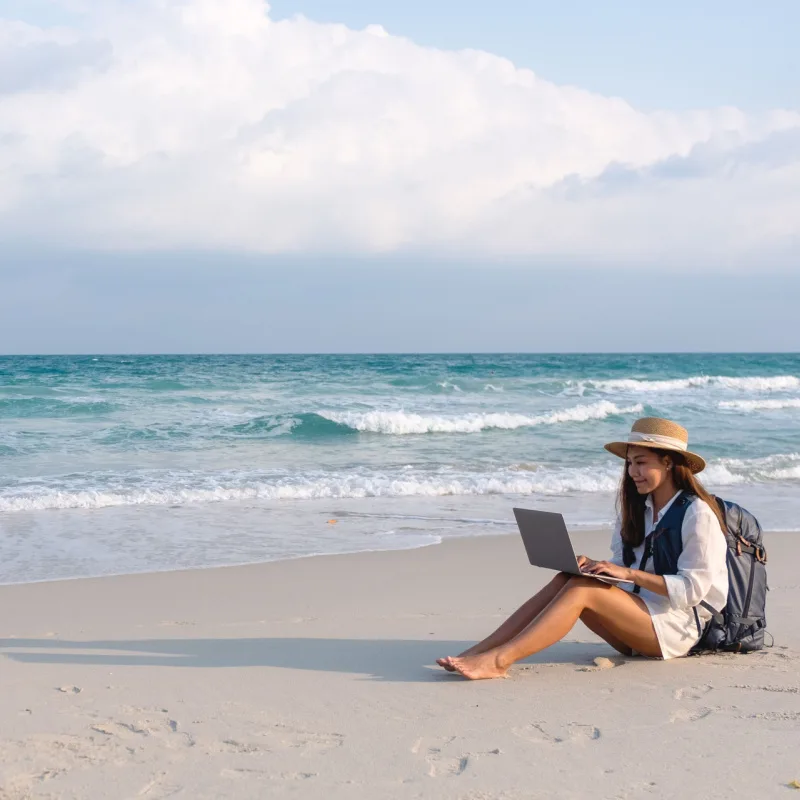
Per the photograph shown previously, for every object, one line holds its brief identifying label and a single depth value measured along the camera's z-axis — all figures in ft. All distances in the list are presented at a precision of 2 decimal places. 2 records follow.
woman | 13.16
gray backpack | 13.79
